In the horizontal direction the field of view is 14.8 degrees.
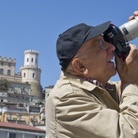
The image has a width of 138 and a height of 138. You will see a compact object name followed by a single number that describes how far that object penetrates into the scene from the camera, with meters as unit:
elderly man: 1.77
